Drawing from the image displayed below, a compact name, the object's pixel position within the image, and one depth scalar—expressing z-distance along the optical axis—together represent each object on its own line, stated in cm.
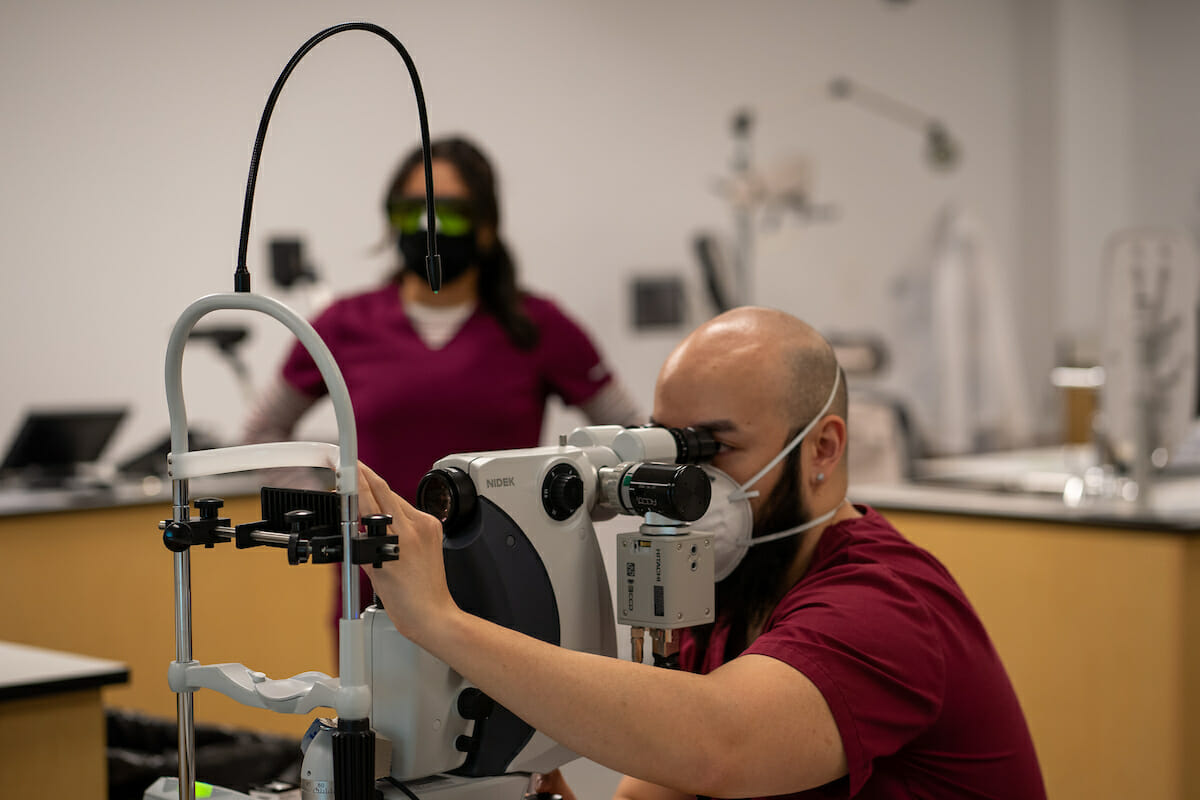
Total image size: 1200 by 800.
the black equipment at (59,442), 326
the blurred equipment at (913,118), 600
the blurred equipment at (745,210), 537
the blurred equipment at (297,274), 405
